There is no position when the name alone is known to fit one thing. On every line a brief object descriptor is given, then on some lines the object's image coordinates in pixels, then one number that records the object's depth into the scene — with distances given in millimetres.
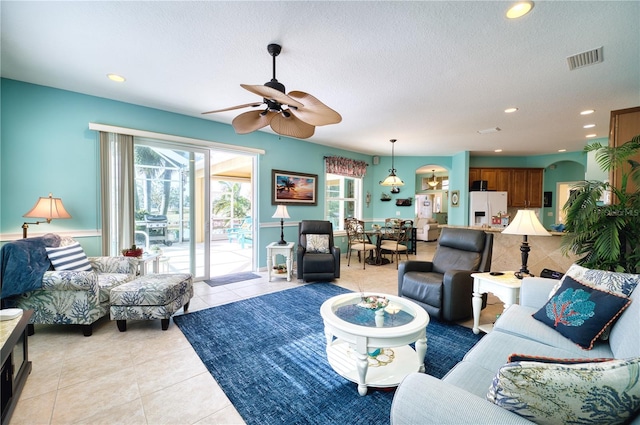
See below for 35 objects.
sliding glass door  3762
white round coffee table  1654
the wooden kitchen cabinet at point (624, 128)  2719
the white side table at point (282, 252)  4332
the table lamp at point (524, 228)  2381
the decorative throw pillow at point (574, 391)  714
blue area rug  1578
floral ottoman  2490
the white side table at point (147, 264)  3262
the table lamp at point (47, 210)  2713
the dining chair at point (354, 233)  5514
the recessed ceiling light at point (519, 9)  1712
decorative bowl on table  2008
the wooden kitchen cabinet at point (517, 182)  6888
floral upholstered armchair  2350
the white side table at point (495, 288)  2301
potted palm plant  2186
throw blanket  2225
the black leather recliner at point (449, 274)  2623
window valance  6047
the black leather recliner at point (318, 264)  4180
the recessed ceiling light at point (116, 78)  2777
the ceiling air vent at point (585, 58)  2264
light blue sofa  816
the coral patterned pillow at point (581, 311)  1455
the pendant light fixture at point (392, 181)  5664
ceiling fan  1847
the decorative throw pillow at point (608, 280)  1516
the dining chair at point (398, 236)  5301
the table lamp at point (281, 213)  4551
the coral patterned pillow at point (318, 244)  4523
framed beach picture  5125
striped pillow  2576
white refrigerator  6617
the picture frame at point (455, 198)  6728
